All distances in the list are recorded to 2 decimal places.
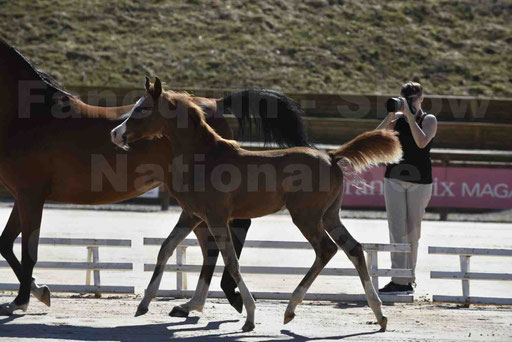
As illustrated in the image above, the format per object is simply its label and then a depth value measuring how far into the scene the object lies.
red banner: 42.03
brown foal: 14.98
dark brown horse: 16.34
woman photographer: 19.09
